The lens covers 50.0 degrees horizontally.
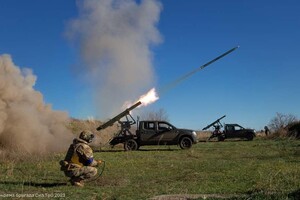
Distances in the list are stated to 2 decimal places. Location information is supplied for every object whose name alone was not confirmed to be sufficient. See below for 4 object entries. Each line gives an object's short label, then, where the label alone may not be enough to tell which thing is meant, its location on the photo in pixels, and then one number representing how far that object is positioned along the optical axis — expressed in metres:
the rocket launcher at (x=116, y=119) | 19.64
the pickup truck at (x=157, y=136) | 19.73
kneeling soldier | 8.53
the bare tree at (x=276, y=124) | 42.21
